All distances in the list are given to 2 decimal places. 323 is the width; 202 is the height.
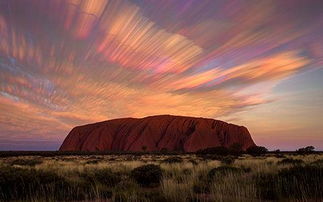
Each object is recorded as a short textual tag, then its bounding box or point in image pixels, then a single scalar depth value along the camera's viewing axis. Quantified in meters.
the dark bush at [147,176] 13.16
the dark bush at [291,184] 8.39
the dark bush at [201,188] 9.62
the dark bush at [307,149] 79.25
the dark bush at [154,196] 7.95
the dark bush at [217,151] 62.13
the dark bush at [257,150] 74.82
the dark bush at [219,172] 12.20
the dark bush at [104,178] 12.82
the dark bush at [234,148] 62.85
